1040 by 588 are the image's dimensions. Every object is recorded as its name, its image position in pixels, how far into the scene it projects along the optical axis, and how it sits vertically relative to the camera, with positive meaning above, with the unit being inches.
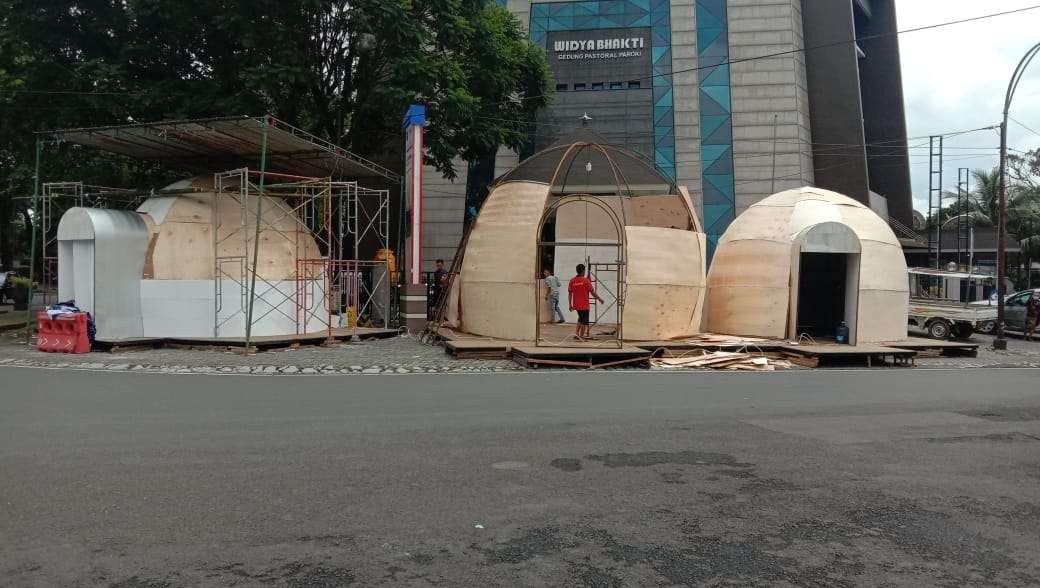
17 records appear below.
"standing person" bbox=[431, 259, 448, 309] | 858.1 -8.8
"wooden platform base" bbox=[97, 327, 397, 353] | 629.6 -61.7
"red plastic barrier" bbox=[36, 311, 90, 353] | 613.6 -54.1
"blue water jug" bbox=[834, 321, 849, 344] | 677.3 -51.3
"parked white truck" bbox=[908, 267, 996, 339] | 849.5 -33.0
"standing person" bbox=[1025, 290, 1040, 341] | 914.1 -41.0
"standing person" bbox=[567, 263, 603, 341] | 599.2 -15.0
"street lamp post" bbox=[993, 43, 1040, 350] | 760.3 +49.4
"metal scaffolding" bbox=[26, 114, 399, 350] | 632.4 +89.0
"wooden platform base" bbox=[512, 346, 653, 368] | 548.1 -61.4
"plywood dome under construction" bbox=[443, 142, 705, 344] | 639.1 +6.7
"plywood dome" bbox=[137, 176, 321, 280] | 666.2 +33.3
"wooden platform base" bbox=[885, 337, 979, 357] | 652.1 -60.8
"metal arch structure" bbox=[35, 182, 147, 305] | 697.5 +75.7
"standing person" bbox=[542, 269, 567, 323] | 774.5 -20.7
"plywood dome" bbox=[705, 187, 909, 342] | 673.6 +8.2
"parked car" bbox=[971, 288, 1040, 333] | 940.6 -39.8
